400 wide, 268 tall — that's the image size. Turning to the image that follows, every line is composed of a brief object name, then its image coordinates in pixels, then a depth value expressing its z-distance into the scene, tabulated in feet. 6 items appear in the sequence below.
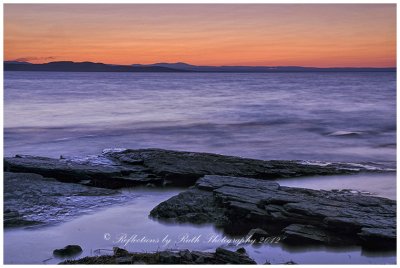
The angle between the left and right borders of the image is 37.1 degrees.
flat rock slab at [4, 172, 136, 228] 38.63
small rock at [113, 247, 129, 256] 31.79
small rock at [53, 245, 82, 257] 32.35
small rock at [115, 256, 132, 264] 29.84
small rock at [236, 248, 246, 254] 33.01
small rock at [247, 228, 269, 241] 35.14
